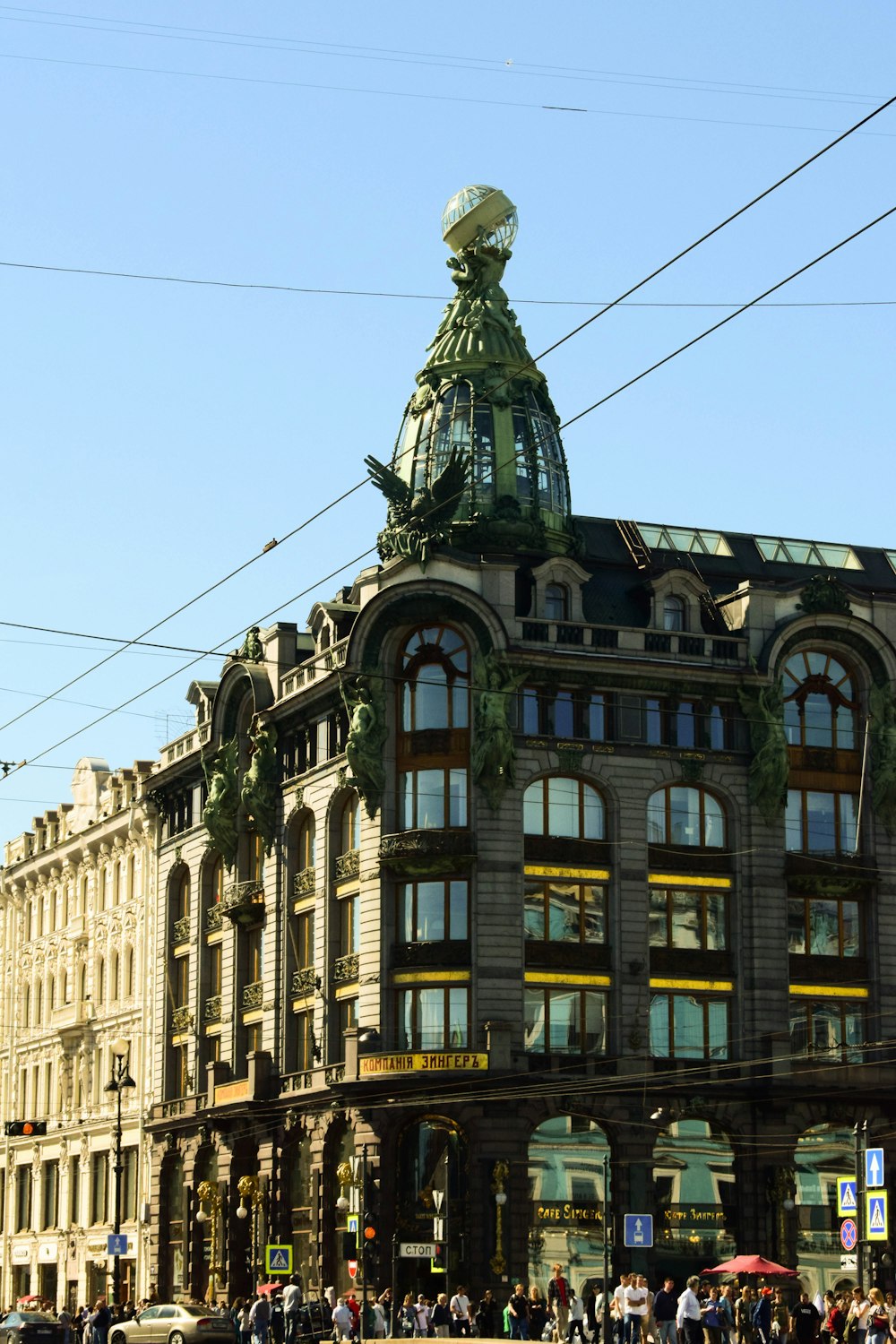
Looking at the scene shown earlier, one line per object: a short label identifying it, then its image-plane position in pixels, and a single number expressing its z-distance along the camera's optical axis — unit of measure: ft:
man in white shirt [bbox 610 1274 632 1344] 175.22
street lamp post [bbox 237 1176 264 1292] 259.90
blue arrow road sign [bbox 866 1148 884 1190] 146.10
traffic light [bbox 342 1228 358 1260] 233.96
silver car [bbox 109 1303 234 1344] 192.54
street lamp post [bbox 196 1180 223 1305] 270.46
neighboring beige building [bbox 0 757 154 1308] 310.45
